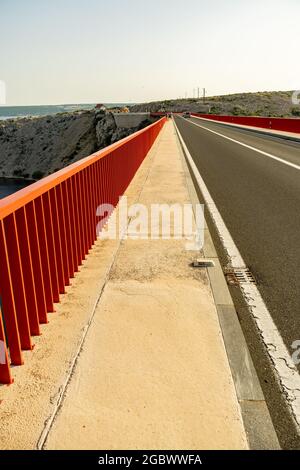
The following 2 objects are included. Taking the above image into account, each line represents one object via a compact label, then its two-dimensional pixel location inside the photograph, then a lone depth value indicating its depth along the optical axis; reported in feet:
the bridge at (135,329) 7.72
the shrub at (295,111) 263.74
